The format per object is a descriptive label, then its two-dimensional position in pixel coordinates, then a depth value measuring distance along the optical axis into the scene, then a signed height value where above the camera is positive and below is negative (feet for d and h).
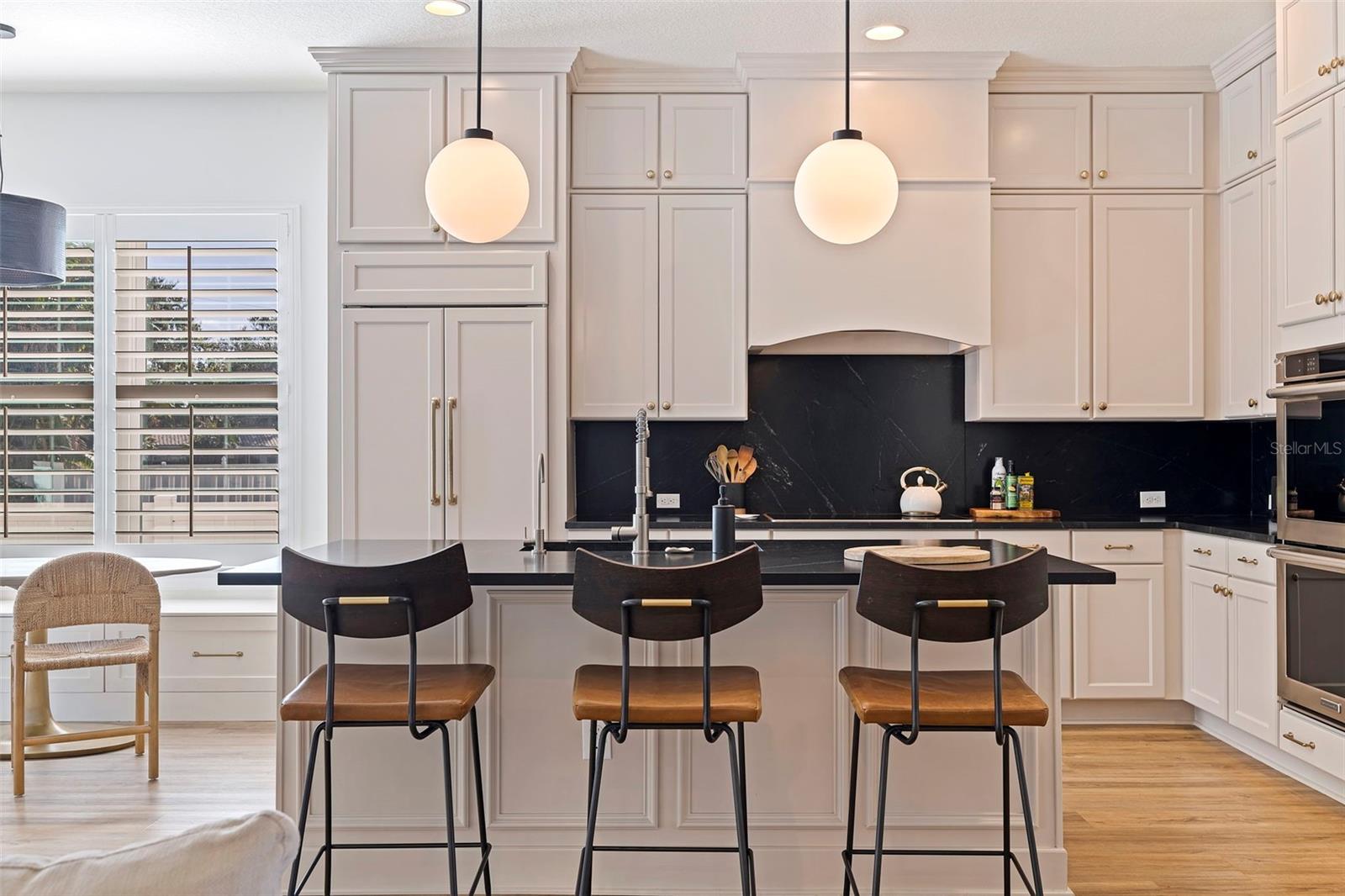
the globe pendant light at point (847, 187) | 8.39 +2.33
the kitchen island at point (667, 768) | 8.21 -2.74
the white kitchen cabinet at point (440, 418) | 13.08 +0.44
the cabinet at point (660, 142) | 13.87 +4.48
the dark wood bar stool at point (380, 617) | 6.73 -1.19
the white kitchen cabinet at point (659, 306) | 13.89 +2.10
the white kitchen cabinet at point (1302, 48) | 10.25 +4.49
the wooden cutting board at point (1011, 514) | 13.75 -0.91
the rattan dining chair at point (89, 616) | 11.25 -2.03
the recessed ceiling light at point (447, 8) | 11.63 +5.43
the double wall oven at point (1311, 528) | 10.12 -0.84
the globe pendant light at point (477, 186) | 8.55 +2.38
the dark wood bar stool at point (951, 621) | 6.56 -1.18
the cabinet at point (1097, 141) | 13.93 +4.53
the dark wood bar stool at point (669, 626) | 6.53 -1.22
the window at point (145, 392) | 14.78 +0.89
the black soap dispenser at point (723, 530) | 8.30 -0.69
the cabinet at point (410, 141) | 13.14 +4.25
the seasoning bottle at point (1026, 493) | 14.51 -0.63
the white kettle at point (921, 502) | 14.23 -0.76
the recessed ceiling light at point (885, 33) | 12.39 +5.46
